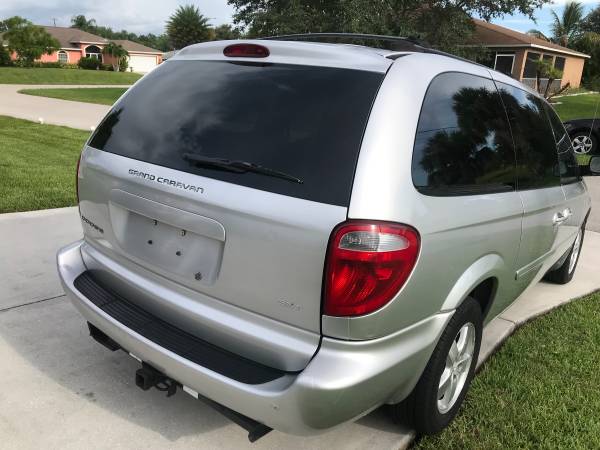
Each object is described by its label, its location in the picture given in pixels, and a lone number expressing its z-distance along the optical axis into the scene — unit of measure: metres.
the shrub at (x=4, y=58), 43.68
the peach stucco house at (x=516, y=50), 36.87
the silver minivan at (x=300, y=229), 1.95
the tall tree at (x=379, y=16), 21.09
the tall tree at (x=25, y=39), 44.78
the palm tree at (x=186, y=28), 77.56
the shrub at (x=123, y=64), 63.09
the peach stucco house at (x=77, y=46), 68.81
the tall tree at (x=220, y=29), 74.50
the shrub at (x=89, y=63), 54.41
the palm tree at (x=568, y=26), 55.63
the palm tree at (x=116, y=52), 64.06
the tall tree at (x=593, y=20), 63.98
